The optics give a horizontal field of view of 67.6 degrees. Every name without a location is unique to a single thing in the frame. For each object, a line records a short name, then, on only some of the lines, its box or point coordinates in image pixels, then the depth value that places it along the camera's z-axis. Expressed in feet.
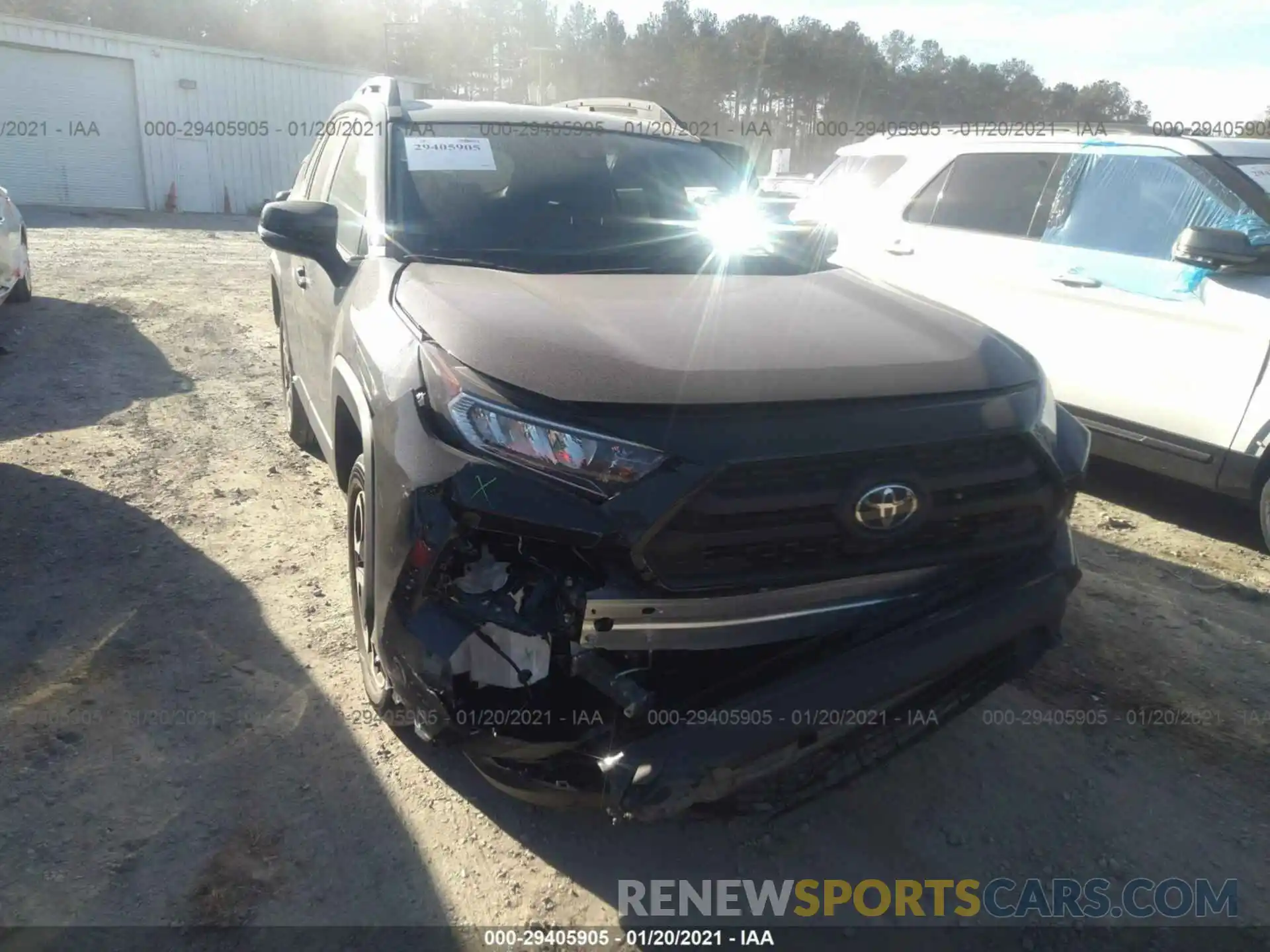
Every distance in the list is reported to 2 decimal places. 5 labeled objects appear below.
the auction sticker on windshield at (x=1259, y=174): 14.39
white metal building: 59.47
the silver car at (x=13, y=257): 24.75
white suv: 13.91
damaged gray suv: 6.50
